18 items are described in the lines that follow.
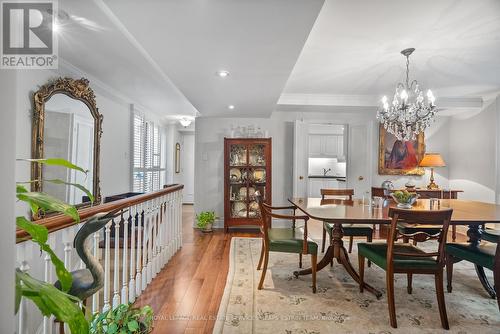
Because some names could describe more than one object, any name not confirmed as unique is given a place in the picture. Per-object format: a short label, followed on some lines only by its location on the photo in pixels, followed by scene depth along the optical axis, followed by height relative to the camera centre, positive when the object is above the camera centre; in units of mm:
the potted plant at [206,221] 4637 -954
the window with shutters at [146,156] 5129 +255
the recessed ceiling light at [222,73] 2618 +977
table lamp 4587 +150
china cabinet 4727 -163
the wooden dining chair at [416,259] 1842 -689
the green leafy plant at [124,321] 1160 -711
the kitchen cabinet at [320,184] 7375 -427
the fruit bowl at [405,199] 2510 -278
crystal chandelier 3068 +656
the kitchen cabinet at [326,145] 7668 +719
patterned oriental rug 1894 -1143
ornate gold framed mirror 2650 +379
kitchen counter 7372 -219
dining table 2105 -392
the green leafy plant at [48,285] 641 -313
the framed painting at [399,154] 5117 +315
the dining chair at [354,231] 2926 -691
